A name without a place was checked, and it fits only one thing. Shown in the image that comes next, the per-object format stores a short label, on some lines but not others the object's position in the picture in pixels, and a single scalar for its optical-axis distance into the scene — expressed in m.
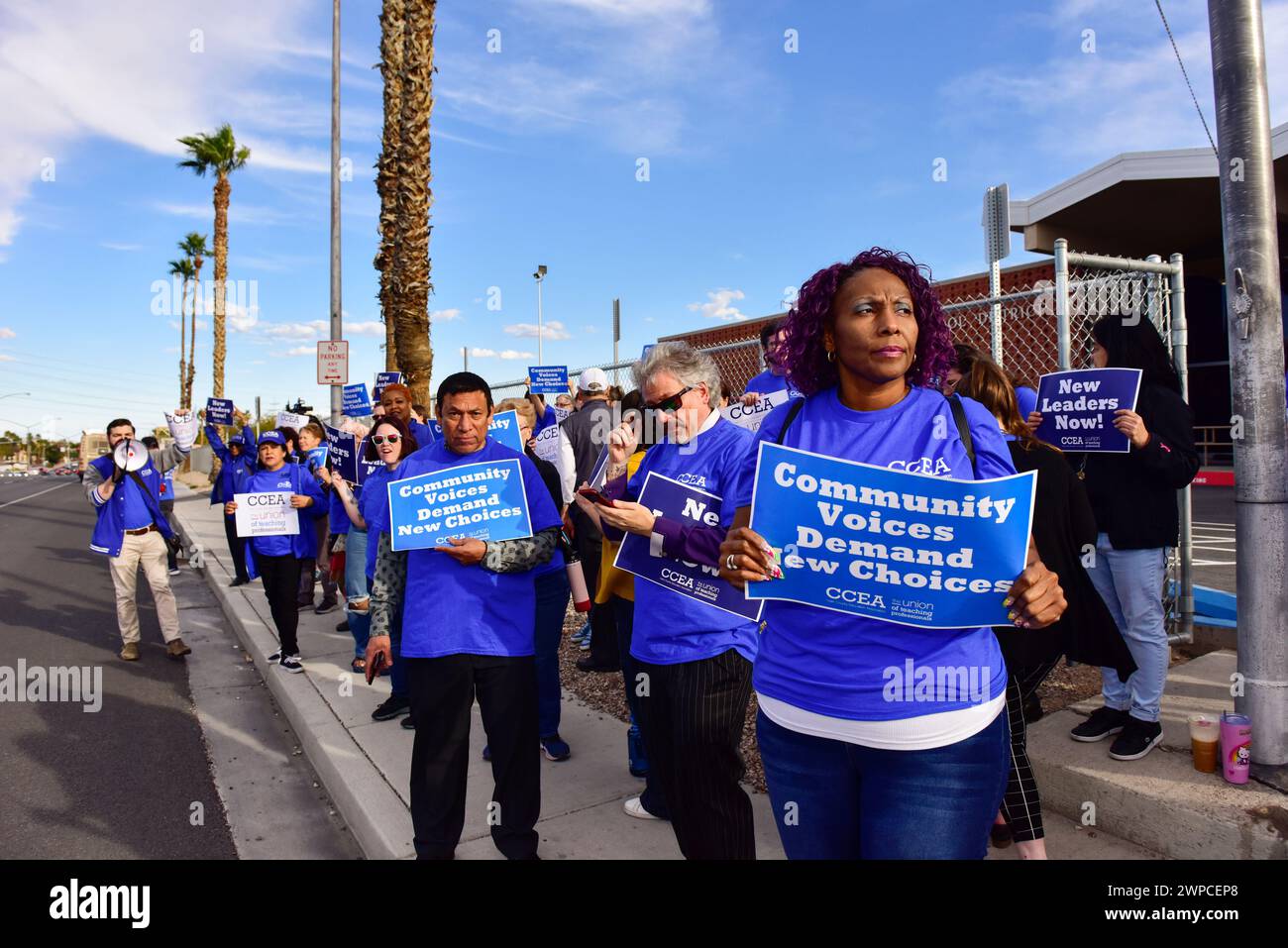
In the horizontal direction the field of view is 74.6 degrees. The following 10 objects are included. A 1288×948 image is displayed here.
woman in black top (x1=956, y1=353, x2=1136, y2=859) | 2.86
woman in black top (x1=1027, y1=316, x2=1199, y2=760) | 3.89
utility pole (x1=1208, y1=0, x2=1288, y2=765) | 3.35
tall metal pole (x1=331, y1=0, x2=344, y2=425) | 14.10
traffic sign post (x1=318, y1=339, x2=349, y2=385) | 12.70
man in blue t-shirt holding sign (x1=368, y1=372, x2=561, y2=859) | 3.24
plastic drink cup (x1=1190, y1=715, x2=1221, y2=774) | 3.39
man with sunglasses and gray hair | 2.71
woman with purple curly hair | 1.81
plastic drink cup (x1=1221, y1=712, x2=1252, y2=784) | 3.27
